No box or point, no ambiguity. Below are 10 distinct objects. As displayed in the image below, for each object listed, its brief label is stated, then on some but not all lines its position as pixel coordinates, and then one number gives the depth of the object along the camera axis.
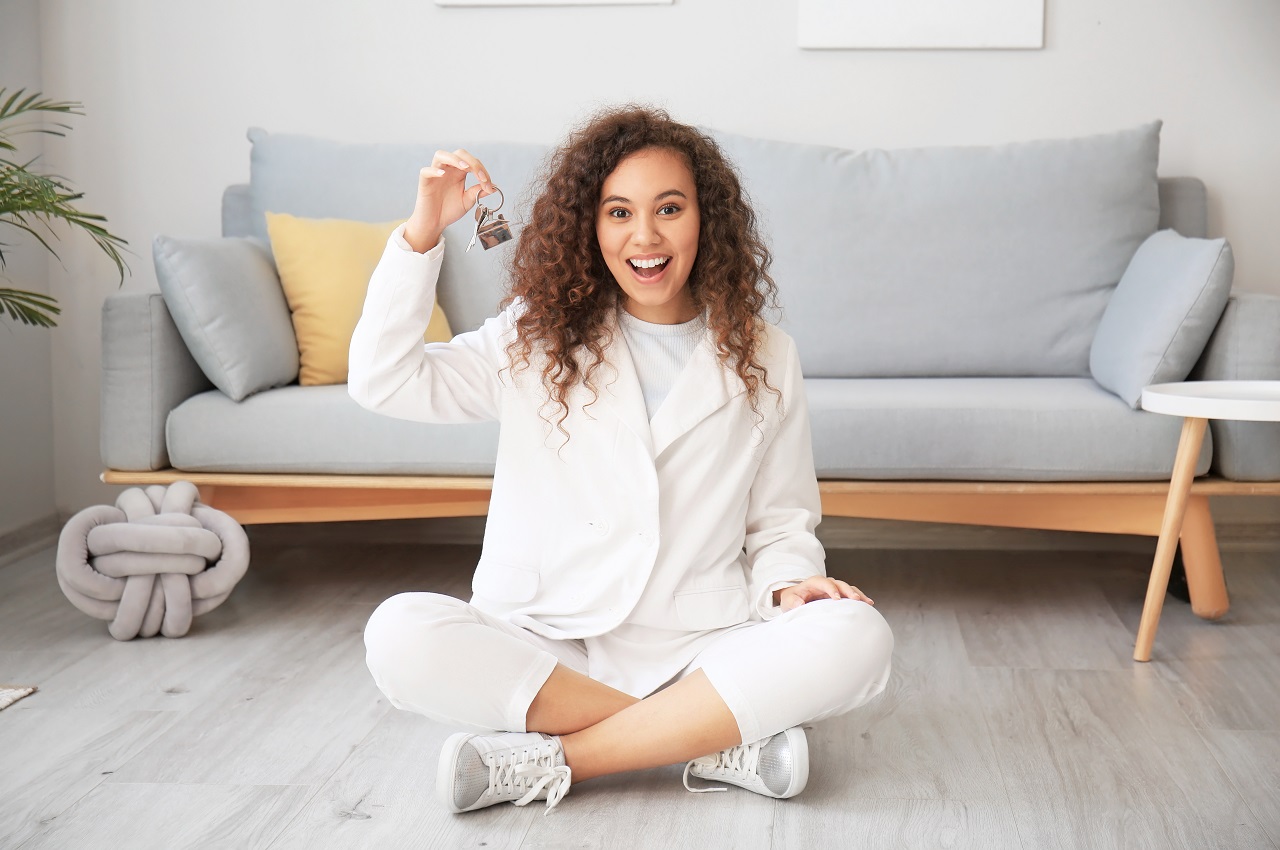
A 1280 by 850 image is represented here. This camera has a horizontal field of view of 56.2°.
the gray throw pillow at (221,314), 2.21
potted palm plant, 2.03
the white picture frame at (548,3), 2.83
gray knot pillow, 2.03
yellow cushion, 2.40
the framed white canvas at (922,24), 2.76
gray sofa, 2.14
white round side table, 1.91
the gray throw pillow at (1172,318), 2.11
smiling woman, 1.39
